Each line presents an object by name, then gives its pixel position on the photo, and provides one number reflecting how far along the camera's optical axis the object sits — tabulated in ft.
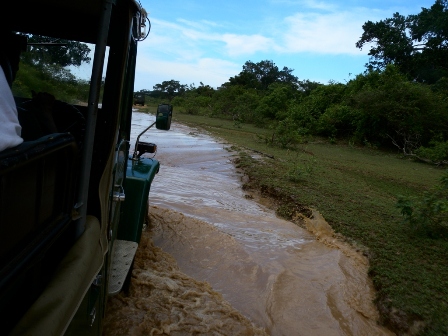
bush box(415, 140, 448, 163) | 49.57
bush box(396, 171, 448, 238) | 19.16
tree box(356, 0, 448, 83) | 87.51
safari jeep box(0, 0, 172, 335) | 3.83
